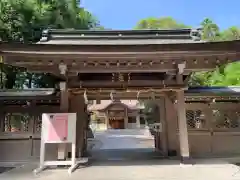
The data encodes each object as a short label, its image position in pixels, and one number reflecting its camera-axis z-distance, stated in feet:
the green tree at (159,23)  100.44
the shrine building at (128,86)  14.20
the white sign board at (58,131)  14.95
